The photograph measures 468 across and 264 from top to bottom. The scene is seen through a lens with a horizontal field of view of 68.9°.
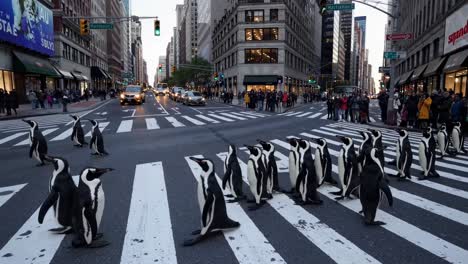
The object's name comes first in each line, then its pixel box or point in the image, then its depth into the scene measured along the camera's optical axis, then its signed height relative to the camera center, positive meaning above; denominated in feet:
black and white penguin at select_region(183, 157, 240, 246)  15.96 -4.97
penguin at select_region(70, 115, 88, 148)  40.75 -4.32
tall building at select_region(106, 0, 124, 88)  357.20 +58.51
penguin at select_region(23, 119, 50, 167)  31.53 -4.34
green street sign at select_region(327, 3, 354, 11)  61.72 +16.93
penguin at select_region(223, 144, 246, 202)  21.42 -4.82
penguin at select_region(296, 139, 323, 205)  20.75 -4.97
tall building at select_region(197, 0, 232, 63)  311.27 +78.32
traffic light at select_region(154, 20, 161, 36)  83.59 +17.60
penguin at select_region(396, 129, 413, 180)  26.71 -4.46
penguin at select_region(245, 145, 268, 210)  20.52 -4.60
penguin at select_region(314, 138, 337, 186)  24.18 -4.58
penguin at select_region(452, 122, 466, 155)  37.40 -4.36
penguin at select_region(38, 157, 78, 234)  15.83 -4.52
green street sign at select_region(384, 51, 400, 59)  62.80 +8.21
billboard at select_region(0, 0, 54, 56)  98.89 +23.94
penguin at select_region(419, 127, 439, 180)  27.37 -4.45
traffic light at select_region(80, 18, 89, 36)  77.20 +16.25
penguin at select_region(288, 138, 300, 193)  22.97 -4.30
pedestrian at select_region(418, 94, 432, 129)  53.21 -1.38
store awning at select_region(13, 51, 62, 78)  110.01 +11.34
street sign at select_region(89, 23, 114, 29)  77.63 +16.66
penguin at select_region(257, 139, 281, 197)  22.22 -4.32
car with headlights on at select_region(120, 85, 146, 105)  129.49 +0.79
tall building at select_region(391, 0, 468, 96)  74.98 +15.35
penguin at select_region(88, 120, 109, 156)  35.47 -4.65
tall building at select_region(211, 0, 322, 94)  198.39 +32.32
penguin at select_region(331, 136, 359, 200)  22.12 -4.67
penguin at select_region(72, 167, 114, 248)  15.02 -4.89
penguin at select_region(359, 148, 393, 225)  17.63 -4.54
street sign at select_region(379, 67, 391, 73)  81.15 +7.20
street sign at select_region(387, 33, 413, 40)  61.82 +11.48
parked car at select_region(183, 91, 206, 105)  130.11 +0.11
